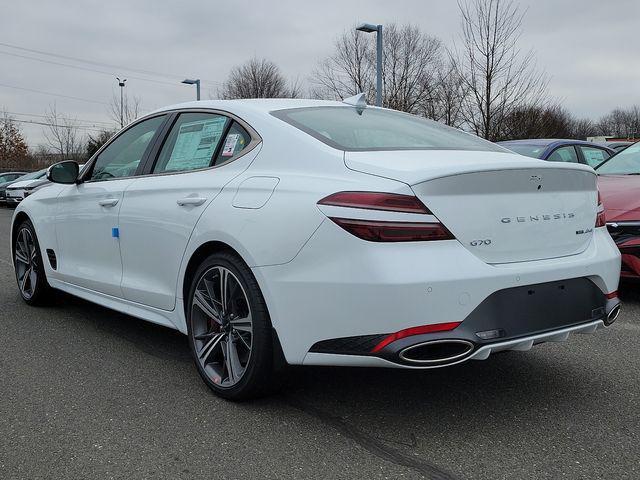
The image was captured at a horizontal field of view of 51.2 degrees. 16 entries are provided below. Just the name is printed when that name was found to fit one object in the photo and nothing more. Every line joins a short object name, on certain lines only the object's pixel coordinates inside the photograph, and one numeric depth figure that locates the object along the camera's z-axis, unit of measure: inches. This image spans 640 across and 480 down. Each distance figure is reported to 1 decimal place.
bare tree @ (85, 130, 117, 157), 1826.0
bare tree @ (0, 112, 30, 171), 2357.3
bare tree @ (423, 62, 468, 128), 936.3
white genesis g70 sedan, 101.7
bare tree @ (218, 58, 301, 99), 1624.0
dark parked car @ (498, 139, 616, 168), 318.3
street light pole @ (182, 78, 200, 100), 1025.2
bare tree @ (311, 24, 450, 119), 1206.9
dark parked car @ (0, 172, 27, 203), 1068.9
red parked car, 199.3
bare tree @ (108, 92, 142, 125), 1667.1
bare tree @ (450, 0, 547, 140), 764.6
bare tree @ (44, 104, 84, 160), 2119.8
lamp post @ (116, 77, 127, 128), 1558.8
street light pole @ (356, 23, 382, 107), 681.6
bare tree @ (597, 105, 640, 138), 2851.9
